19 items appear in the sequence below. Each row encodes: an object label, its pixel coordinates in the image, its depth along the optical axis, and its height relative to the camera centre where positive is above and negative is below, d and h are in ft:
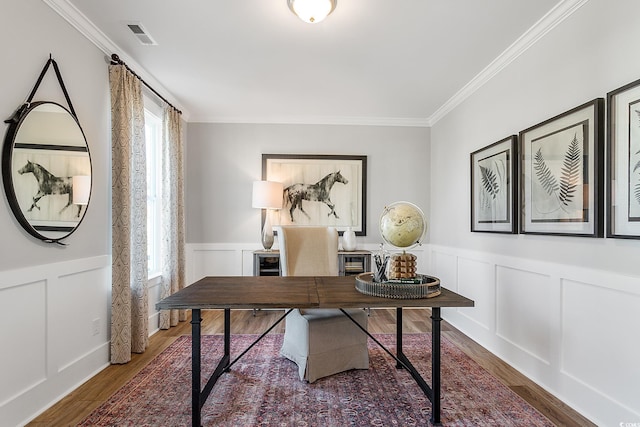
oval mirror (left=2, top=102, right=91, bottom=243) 6.00 +0.87
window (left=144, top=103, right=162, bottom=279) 11.79 +0.87
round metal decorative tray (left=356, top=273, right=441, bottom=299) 6.14 -1.36
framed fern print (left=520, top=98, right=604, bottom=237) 6.26 +0.86
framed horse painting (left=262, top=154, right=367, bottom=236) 14.62 +1.15
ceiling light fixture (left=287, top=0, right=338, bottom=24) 6.43 +3.98
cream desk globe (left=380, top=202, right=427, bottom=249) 6.36 -0.20
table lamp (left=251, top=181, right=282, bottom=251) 13.39 +0.61
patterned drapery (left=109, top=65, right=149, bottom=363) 8.67 -0.60
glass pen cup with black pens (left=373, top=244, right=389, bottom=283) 6.76 -1.08
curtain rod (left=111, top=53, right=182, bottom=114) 8.72 +3.99
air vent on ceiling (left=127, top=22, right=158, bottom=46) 7.76 +4.32
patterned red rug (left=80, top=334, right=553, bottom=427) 6.35 -3.83
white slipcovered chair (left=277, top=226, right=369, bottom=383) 7.73 -2.81
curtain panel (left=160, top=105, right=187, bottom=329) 11.71 -0.09
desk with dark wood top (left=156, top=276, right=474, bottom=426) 5.78 -1.53
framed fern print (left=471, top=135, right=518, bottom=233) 8.84 +0.78
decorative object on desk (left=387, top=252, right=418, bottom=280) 6.58 -1.02
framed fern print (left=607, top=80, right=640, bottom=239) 5.50 +0.90
